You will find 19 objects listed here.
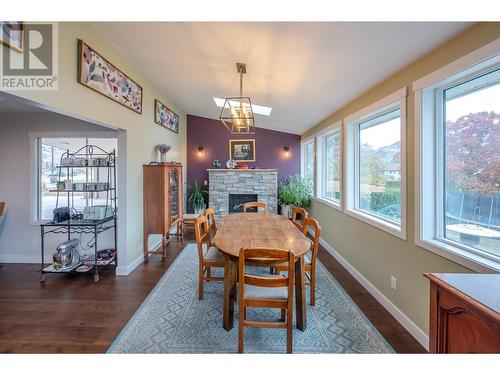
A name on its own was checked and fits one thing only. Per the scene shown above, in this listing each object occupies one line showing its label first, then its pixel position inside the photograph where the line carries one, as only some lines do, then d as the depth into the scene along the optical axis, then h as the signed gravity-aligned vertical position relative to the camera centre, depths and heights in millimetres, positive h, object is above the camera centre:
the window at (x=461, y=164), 1552 +169
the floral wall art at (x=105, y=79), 2301 +1239
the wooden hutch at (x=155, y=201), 3680 -240
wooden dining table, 1993 -525
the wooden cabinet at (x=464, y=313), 833 -502
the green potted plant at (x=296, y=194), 5598 -201
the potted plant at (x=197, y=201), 5994 -389
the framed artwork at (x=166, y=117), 4186 +1389
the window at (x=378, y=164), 2320 +275
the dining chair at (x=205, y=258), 2426 -779
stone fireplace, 6012 +0
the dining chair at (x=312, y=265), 2193 -781
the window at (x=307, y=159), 5711 +708
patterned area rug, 1808 -1243
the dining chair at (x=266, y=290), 1593 -813
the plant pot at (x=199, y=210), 6013 -637
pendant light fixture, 2516 +787
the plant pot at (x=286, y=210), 5898 -608
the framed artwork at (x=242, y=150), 6336 +985
